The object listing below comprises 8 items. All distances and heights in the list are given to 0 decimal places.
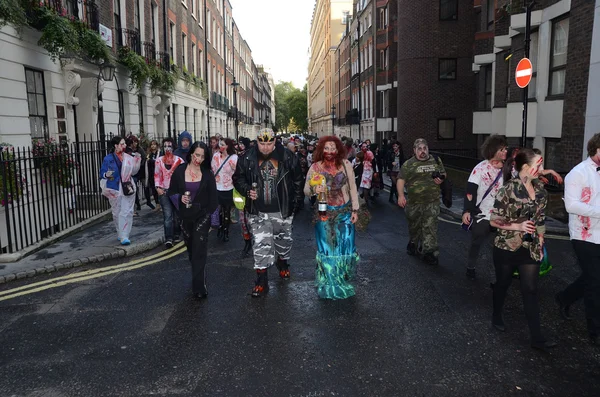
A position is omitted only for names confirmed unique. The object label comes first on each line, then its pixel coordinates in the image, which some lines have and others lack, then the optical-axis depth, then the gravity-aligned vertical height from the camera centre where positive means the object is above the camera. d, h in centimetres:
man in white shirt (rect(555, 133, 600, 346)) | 439 -81
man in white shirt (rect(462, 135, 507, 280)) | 630 -68
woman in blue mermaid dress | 570 -100
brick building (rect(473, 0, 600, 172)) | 1095 +144
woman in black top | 583 -79
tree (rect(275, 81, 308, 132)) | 12694 +706
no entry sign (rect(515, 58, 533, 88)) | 1137 +144
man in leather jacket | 595 -66
